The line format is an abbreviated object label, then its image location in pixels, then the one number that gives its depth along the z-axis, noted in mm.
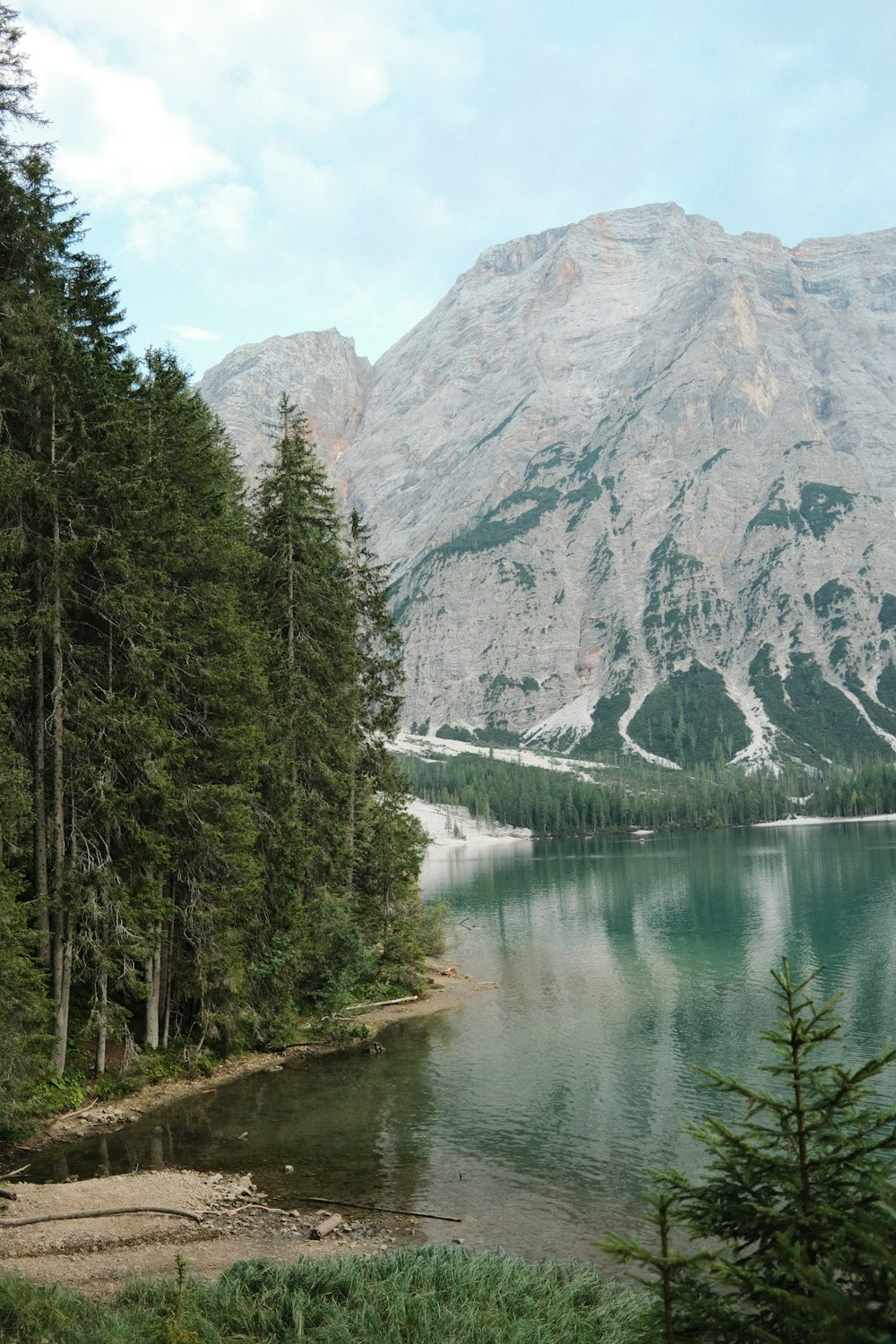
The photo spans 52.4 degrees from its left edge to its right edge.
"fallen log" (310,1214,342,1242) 17891
